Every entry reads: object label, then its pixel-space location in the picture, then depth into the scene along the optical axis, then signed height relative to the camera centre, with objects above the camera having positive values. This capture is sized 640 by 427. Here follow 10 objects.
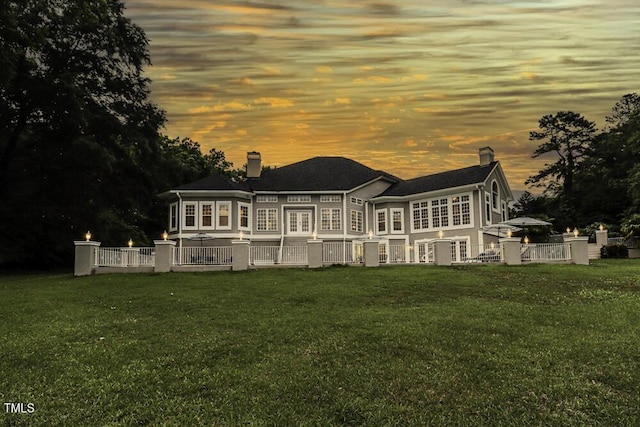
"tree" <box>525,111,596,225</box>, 57.44 +13.07
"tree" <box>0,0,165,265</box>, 27.30 +8.12
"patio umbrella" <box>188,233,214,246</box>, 29.06 +1.37
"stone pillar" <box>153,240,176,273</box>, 21.74 +0.18
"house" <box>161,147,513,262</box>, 31.05 +3.28
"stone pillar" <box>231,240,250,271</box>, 22.27 +0.16
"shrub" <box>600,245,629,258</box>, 30.16 +0.00
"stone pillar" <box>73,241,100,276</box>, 21.30 +0.12
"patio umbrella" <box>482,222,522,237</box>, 26.97 +1.50
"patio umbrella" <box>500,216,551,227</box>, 25.88 +1.66
